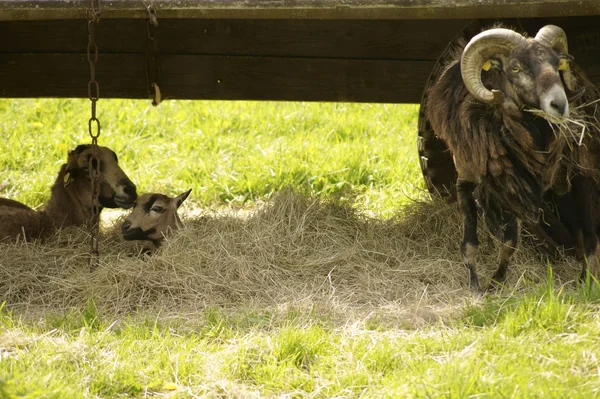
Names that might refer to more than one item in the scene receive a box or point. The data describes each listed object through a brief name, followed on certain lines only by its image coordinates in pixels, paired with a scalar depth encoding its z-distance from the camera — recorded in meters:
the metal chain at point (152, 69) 15.18
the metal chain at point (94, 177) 11.86
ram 10.91
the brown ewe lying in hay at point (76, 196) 14.82
